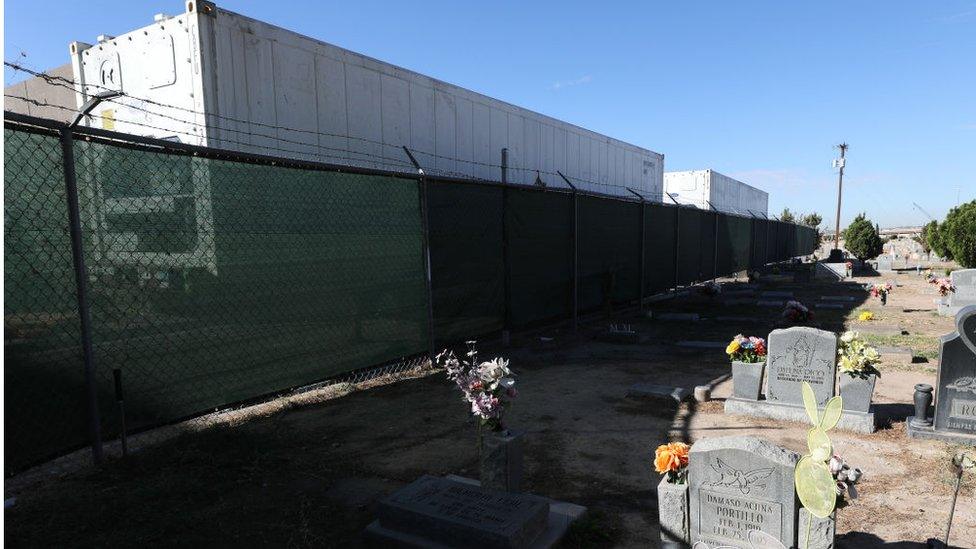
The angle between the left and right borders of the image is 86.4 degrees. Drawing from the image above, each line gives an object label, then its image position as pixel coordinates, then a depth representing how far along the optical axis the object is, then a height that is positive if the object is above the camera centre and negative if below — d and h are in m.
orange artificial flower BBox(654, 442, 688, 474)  3.45 -1.47
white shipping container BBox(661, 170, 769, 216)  25.39 +2.49
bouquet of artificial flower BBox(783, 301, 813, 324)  11.22 -1.64
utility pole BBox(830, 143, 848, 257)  49.20 +6.78
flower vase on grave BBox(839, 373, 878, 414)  5.65 -1.69
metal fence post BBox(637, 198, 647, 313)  14.69 -1.55
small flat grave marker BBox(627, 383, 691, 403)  6.51 -1.95
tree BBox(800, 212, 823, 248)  79.50 +2.59
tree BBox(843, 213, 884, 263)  33.62 -0.25
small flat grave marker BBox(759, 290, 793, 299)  17.22 -1.94
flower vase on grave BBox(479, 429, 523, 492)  3.77 -1.61
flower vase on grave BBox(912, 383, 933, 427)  5.39 -1.75
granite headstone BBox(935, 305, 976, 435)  5.33 -1.55
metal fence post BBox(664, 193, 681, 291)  16.86 +0.48
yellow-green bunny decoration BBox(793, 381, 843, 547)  2.01 -0.94
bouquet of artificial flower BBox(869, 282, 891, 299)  15.11 -1.62
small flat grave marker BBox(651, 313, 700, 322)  12.73 -1.96
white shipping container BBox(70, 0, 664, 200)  6.15 +2.05
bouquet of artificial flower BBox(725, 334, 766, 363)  6.49 -1.41
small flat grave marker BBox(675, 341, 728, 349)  9.79 -2.03
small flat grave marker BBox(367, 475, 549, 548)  3.17 -1.76
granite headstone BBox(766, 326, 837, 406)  6.06 -1.50
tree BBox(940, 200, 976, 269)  20.11 +0.02
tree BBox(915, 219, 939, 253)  31.58 +0.62
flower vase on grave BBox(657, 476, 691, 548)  3.43 -1.82
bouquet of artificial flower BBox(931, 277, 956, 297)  13.25 -1.34
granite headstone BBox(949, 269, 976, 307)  13.02 -1.33
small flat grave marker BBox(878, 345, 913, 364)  8.63 -2.00
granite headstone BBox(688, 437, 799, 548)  3.19 -1.59
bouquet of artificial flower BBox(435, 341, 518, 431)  3.83 -1.13
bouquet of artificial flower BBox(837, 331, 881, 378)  5.71 -1.36
